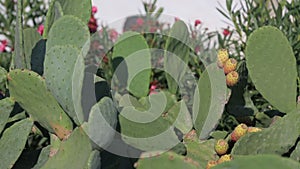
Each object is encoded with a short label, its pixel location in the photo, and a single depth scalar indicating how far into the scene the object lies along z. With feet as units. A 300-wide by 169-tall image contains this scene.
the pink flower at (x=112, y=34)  10.55
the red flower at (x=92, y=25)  9.91
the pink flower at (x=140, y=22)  11.32
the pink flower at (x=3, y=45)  9.95
